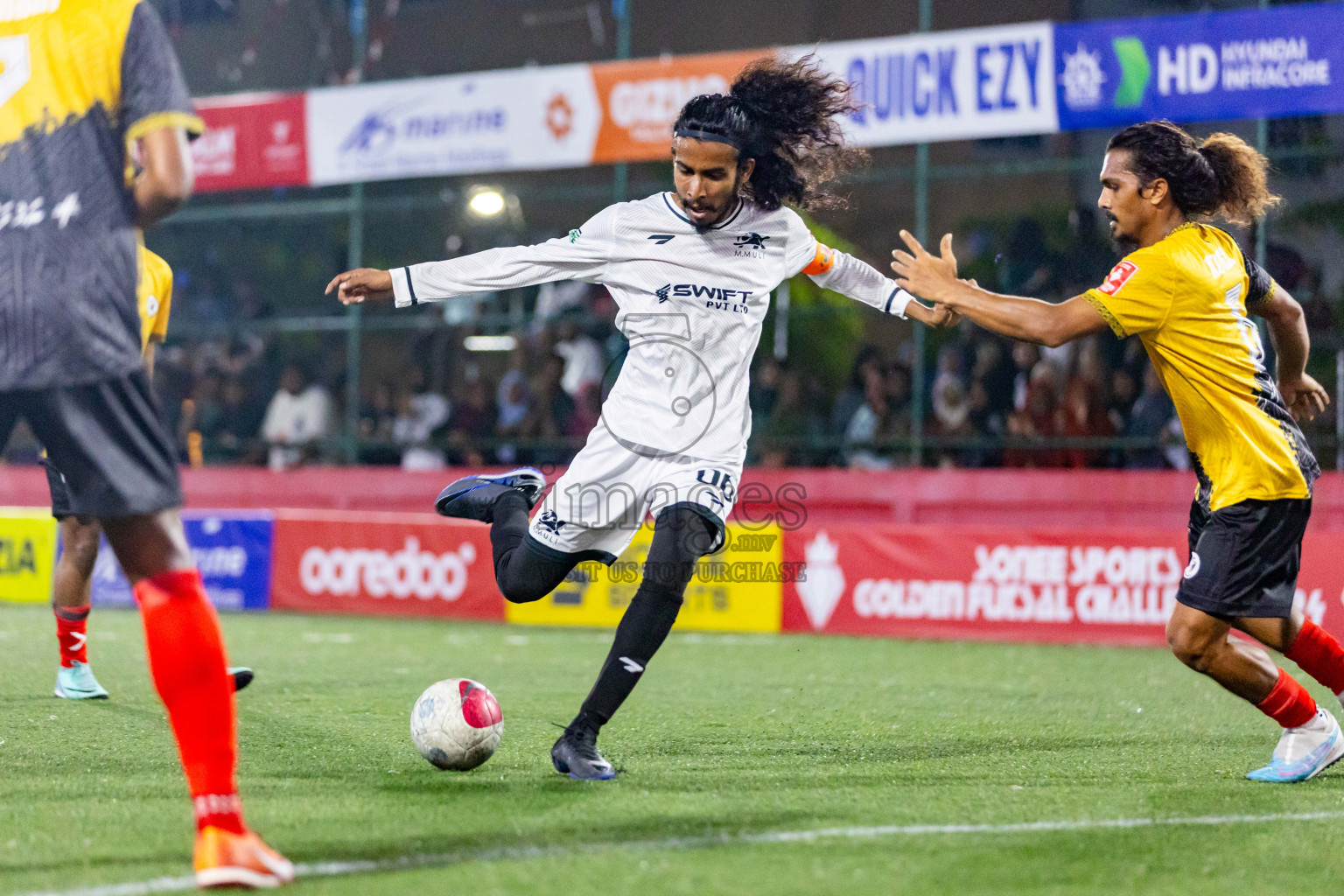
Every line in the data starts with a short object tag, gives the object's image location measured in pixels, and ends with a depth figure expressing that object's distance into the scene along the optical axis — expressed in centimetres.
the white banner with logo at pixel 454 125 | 1617
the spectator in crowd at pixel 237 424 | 1798
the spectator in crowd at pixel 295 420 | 1753
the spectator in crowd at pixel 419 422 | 1678
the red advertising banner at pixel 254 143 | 1759
